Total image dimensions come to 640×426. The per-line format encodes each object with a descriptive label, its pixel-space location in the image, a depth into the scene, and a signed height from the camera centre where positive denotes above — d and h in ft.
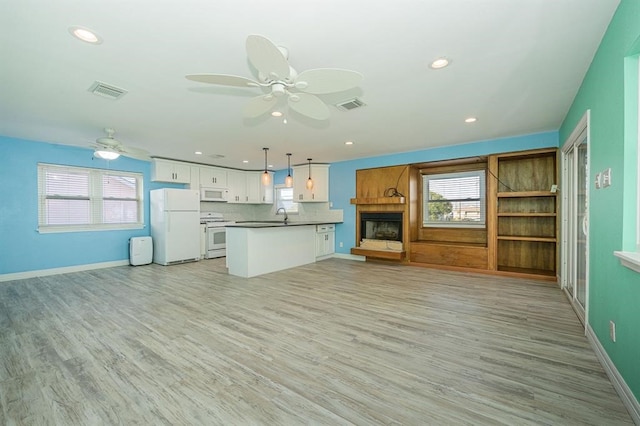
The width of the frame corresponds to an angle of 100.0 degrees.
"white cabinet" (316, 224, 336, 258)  21.54 -2.41
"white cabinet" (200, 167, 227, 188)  23.29 +3.04
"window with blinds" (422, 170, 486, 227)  18.58 +0.81
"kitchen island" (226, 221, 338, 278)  16.08 -2.41
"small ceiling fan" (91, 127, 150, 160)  13.55 +3.29
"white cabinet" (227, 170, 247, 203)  25.35 +2.42
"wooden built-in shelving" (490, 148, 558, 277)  15.66 -0.16
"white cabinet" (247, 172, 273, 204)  26.73 +2.07
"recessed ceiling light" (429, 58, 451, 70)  7.66 +4.30
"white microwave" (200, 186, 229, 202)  23.21 +1.54
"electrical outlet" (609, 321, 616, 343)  6.13 -2.80
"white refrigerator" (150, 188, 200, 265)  19.62 -1.08
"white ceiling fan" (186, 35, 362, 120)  5.53 +3.19
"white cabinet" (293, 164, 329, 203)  23.38 +2.34
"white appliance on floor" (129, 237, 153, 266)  19.38 -2.91
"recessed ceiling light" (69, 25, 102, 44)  6.37 +4.32
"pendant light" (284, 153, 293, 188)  18.03 +2.00
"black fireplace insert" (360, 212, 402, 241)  20.23 -1.22
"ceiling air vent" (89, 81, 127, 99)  9.13 +4.27
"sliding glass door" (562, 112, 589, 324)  9.75 -0.31
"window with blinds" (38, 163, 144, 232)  16.60 +0.82
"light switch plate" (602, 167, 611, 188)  6.40 +0.79
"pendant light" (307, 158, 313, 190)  20.62 +2.05
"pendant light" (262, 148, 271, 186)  16.43 +1.97
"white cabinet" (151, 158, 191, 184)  20.52 +3.15
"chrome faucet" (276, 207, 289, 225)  24.62 -0.12
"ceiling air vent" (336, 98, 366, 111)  10.51 +4.29
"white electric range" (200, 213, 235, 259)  22.48 -2.04
